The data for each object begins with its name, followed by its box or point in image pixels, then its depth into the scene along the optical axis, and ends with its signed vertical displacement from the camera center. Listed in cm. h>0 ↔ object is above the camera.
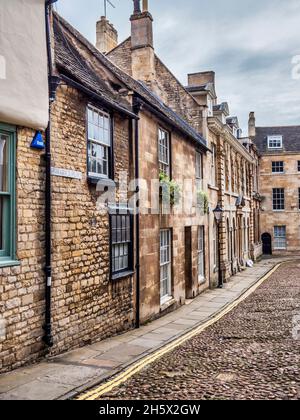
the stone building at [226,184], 2059 +240
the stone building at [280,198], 3953 +239
